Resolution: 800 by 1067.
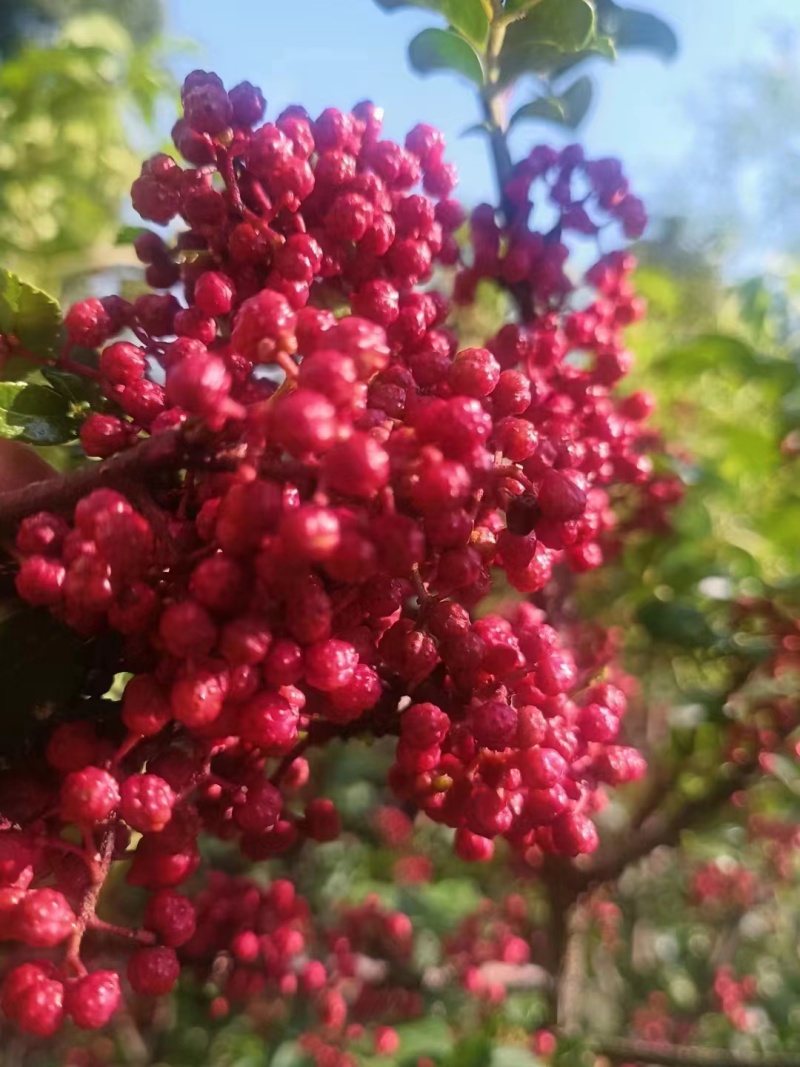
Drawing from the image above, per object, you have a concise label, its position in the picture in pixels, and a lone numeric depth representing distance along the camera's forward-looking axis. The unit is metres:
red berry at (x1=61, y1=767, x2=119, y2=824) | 0.07
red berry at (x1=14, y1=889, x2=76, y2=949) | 0.07
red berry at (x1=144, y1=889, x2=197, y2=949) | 0.08
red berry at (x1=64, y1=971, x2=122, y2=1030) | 0.07
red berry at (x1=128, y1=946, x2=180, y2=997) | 0.08
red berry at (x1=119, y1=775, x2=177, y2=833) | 0.07
